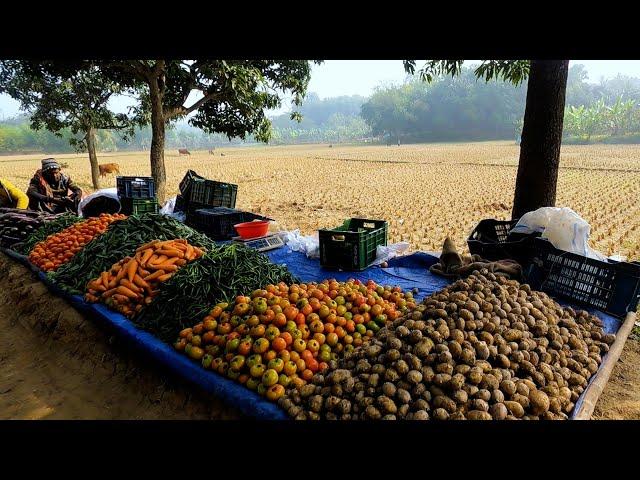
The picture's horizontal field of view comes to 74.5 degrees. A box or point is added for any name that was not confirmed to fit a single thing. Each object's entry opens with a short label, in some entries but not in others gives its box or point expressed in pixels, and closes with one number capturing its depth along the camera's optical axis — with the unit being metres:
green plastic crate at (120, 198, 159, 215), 8.52
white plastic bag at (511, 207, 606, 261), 4.34
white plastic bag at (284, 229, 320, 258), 6.00
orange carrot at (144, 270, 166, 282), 4.31
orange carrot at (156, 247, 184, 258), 4.62
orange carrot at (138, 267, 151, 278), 4.36
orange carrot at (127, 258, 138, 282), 4.31
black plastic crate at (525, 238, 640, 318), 3.98
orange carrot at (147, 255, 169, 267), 4.46
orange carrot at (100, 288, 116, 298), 4.30
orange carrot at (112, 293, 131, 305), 4.16
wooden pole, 2.77
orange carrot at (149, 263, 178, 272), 4.40
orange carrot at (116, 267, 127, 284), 4.38
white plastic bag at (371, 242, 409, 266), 5.55
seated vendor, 8.49
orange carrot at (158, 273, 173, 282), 4.28
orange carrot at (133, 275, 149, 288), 4.24
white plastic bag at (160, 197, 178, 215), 9.48
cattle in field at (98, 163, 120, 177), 23.84
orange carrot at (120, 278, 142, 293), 4.21
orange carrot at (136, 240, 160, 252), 4.72
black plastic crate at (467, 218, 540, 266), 4.79
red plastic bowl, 6.61
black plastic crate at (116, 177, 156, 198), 8.59
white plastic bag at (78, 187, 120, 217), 8.50
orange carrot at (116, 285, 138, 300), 4.15
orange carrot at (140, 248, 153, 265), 4.48
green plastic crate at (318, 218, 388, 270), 5.32
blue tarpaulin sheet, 2.78
